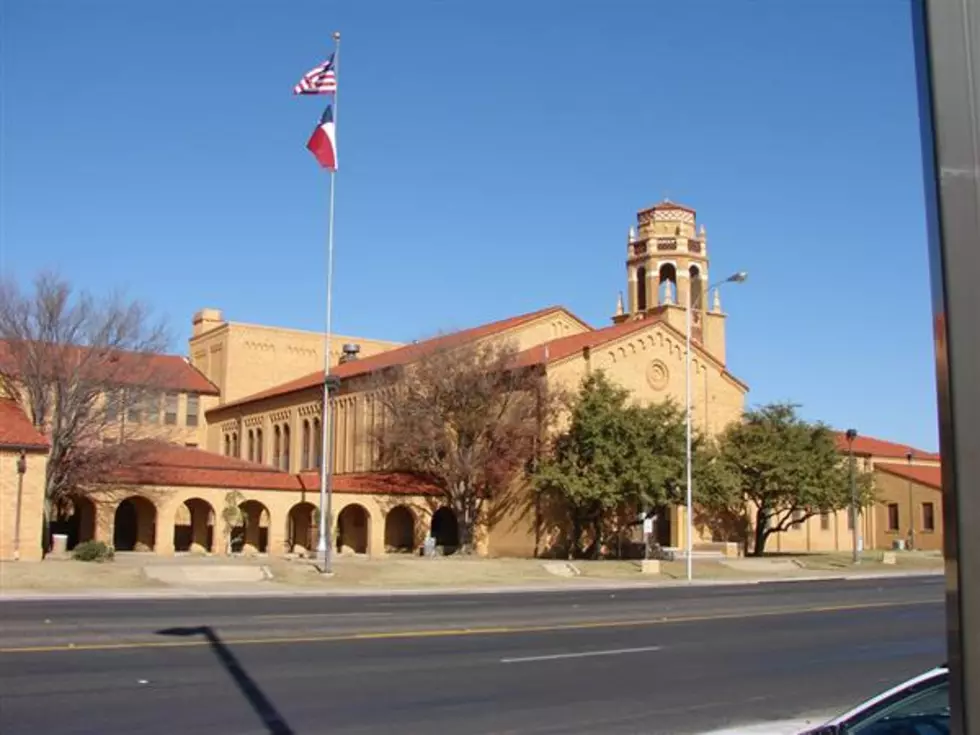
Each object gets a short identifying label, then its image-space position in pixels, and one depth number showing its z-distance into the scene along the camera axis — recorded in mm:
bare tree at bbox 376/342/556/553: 52094
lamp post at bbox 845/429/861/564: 52719
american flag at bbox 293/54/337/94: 35594
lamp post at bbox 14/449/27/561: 37469
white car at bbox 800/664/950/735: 5215
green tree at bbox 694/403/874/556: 55406
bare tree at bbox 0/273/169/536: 42844
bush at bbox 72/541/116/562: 38188
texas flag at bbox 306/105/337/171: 36500
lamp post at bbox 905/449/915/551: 69875
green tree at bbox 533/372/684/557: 50094
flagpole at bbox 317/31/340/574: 37562
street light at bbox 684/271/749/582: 39906
